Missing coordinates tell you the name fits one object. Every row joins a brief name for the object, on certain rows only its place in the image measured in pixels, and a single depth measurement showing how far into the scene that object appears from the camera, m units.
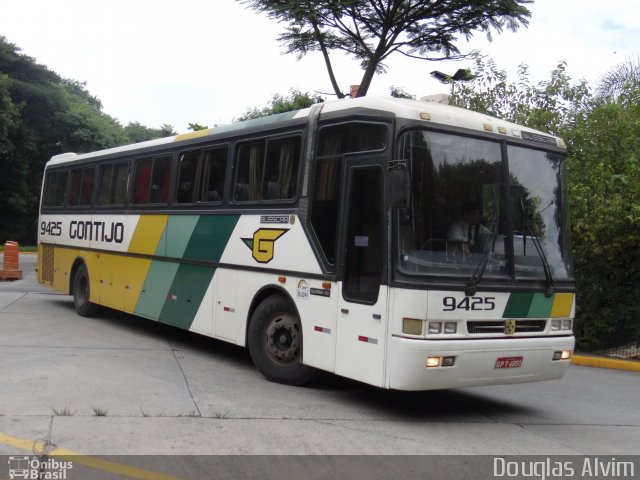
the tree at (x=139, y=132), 75.44
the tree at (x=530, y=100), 14.84
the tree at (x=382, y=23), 18.27
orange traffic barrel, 20.47
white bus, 6.63
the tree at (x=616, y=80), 20.91
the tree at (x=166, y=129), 67.75
